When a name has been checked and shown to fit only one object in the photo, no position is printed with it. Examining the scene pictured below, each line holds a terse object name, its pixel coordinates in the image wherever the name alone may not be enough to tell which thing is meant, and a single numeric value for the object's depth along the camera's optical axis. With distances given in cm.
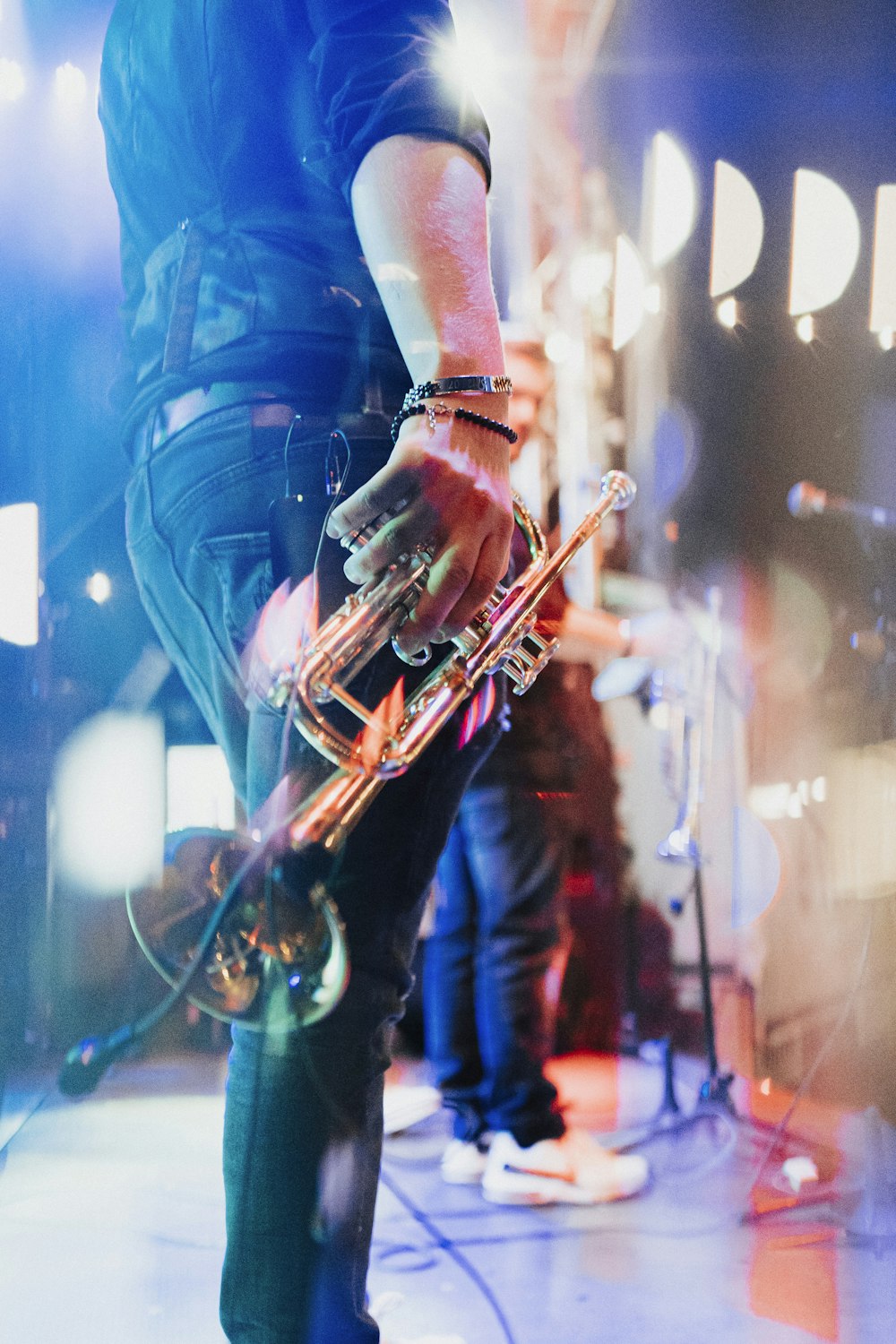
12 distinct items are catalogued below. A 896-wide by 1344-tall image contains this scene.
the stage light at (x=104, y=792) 171
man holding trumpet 60
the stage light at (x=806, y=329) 217
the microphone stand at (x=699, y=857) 180
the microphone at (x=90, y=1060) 48
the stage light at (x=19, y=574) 153
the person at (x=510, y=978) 146
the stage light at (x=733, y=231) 218
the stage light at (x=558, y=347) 236
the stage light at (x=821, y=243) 211
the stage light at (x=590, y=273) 235
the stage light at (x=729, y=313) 225
